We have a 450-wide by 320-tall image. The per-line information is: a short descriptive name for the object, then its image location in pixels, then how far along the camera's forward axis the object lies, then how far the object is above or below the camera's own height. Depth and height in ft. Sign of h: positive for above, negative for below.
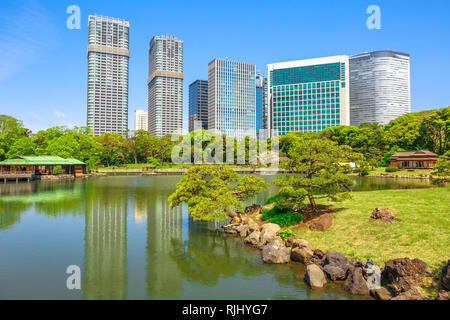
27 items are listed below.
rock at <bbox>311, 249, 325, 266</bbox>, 38.58 -12.28
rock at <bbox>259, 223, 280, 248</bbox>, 47.88 -11.28
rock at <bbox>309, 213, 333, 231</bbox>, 48.75 -9.72
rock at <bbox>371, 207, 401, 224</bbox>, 44.31 -7.58
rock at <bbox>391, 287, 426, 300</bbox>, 27.09 -12.26
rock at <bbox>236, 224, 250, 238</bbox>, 54.20 -12.07
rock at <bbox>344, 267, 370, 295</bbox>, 31.12 -12.85
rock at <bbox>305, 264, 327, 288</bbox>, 33.12 -12.85
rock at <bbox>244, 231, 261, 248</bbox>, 48.37 -12.25
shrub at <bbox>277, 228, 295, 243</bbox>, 47.65 -11.17
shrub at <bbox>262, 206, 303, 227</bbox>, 53.11 -9.57
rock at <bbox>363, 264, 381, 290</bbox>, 31.63 -12.35
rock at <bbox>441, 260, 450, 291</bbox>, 27.32 -10.71
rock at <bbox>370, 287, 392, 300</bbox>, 29.14 -13.10
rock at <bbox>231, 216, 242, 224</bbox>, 60.79 -11.18
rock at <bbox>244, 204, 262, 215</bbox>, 66.60 -9.88
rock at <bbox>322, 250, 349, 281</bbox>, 34.42 -12.10
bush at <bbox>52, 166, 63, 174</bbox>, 180.45 -1.11
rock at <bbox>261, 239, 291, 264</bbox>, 41.06 -12.50
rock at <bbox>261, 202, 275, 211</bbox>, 65.00 -9.04
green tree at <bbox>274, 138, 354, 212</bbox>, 51.85 -0.75
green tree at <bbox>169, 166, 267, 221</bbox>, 54.90 -4.75
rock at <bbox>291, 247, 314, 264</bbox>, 40.00 -12.32
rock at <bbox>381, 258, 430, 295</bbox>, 29.30 -11.42
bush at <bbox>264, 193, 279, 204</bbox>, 70.23 -8.08
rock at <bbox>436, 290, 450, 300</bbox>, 25.79 -11.66
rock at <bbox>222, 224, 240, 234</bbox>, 56.72 -12.24
